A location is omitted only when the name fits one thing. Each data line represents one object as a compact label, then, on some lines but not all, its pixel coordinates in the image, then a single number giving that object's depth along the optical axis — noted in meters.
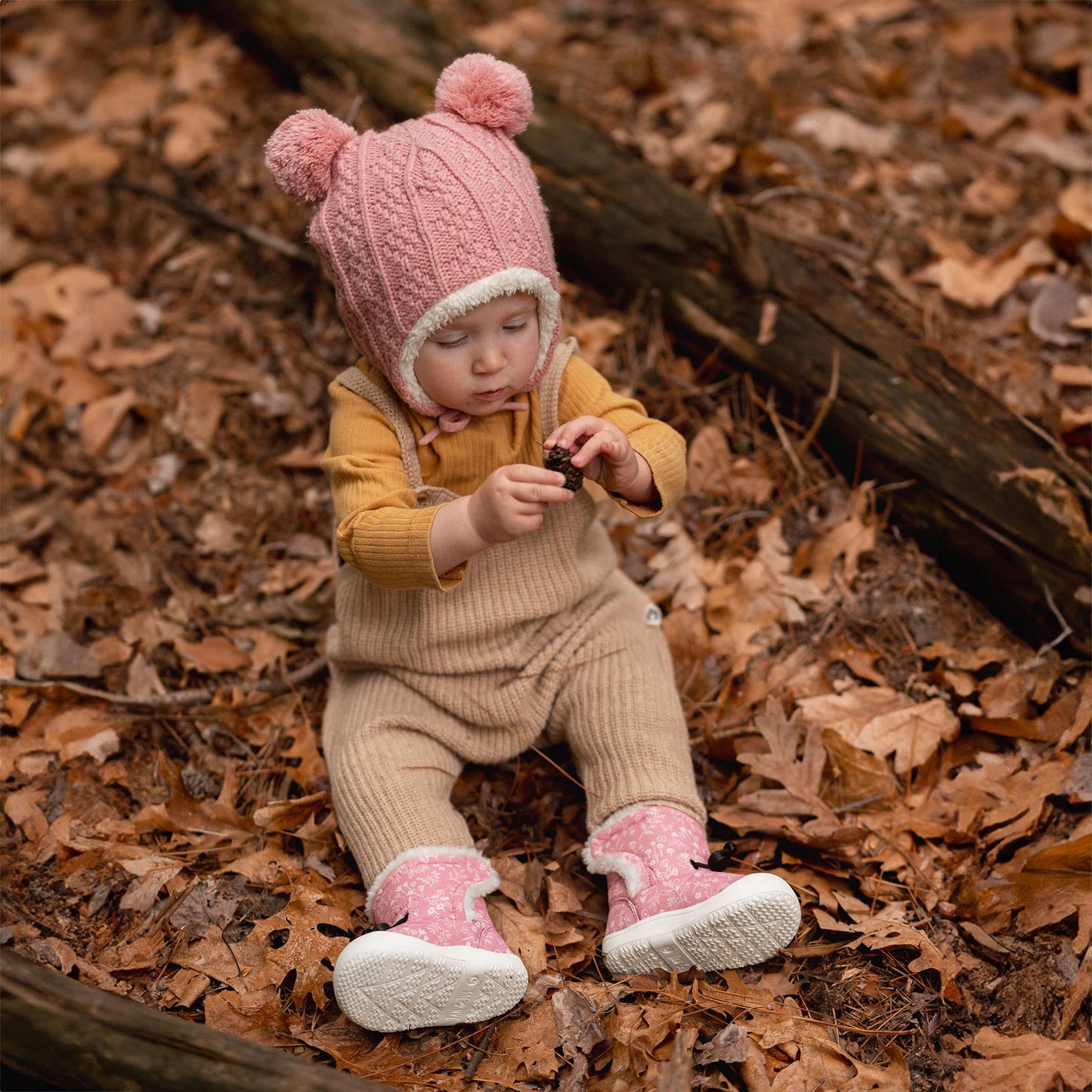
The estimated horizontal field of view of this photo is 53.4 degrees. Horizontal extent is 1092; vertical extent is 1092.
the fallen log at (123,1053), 1.99
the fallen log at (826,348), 3.27
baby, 2.49
